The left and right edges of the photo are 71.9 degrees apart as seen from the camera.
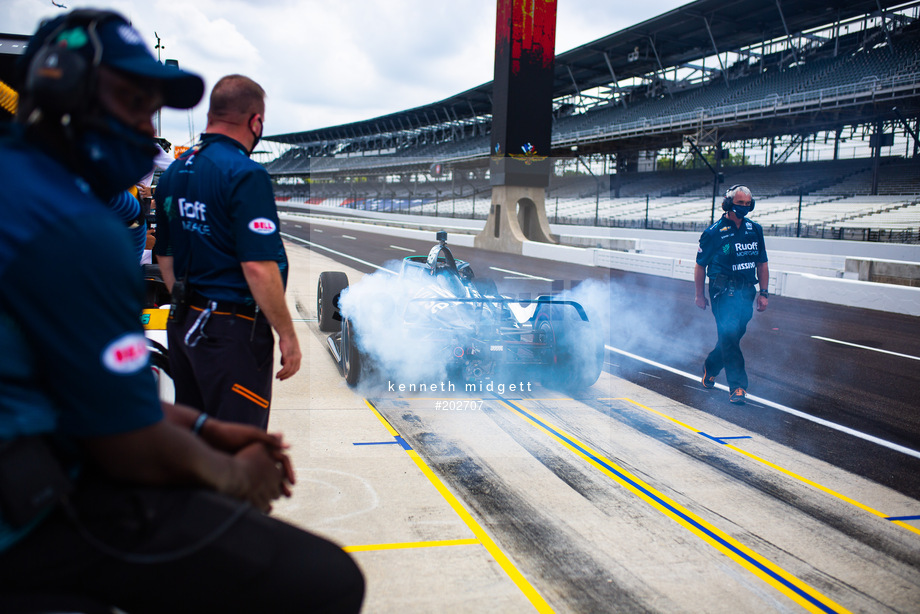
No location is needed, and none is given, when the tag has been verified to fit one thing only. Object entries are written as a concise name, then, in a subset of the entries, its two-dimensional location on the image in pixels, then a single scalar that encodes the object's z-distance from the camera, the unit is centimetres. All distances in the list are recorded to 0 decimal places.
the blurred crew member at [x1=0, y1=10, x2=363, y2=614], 114
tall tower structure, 2558
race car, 553
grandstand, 2758
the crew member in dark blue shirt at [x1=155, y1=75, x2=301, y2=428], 257
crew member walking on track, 592
